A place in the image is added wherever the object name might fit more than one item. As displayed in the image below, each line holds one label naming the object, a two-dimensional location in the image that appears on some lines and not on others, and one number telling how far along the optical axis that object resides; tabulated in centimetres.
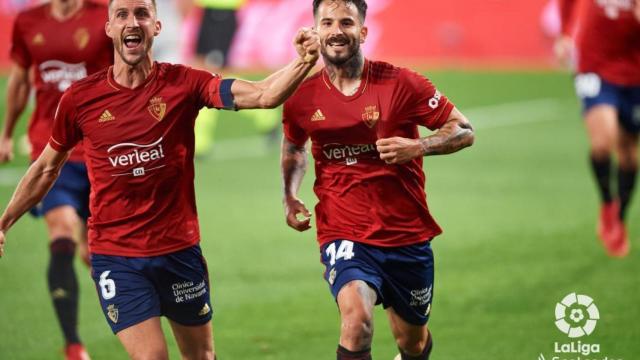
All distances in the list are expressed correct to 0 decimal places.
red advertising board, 4934
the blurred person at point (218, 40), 3772
